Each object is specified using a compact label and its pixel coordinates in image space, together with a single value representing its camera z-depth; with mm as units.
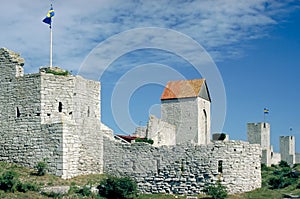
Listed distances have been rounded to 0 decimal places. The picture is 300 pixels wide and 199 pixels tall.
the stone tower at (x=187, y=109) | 48688
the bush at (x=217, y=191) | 25422
